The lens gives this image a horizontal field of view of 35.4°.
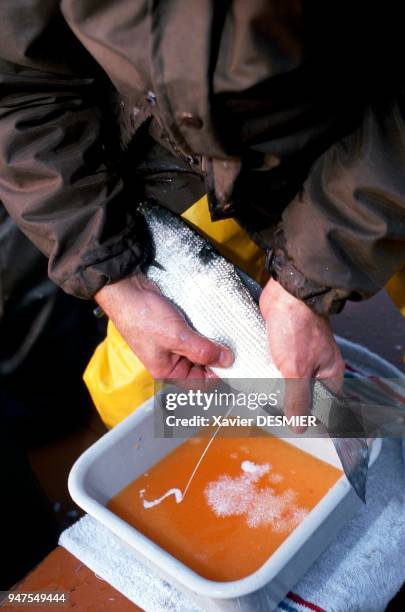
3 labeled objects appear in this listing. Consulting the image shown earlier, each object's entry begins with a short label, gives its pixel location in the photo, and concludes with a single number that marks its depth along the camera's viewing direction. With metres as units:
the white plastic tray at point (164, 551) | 0.92
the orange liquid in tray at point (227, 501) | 1.06
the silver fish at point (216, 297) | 1.13
